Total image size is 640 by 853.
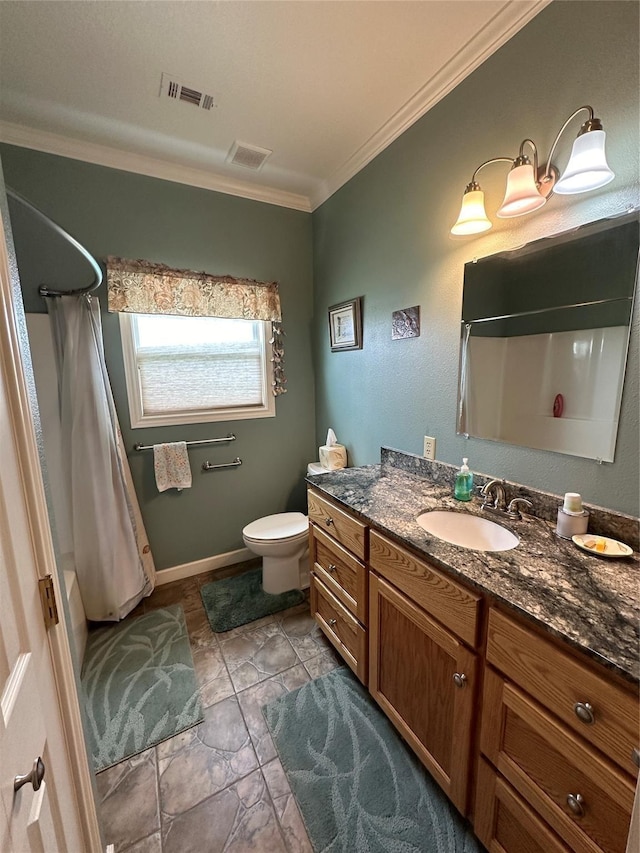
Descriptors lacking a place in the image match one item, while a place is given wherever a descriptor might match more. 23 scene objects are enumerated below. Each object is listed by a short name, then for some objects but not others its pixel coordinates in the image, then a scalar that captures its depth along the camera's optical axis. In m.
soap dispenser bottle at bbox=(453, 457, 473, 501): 1.47
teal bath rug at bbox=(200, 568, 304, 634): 2.05
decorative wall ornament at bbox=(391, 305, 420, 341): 1.76
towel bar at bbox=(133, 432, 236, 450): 2.21
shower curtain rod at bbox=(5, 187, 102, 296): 1.44
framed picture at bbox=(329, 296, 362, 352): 2.15
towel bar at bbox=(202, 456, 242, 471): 2.42
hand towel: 2.22
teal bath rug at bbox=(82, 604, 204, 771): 1.41
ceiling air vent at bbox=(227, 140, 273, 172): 1.90
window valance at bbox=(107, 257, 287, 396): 2.02
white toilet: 2.12
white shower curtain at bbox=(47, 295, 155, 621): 1.87
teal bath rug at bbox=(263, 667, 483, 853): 1.09
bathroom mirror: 1.09
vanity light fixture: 0.97
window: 2.19
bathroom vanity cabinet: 0.71
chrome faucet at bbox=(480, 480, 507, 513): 1.38
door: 0.52
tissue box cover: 2.39
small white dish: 1.02
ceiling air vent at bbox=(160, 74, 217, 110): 1.48
